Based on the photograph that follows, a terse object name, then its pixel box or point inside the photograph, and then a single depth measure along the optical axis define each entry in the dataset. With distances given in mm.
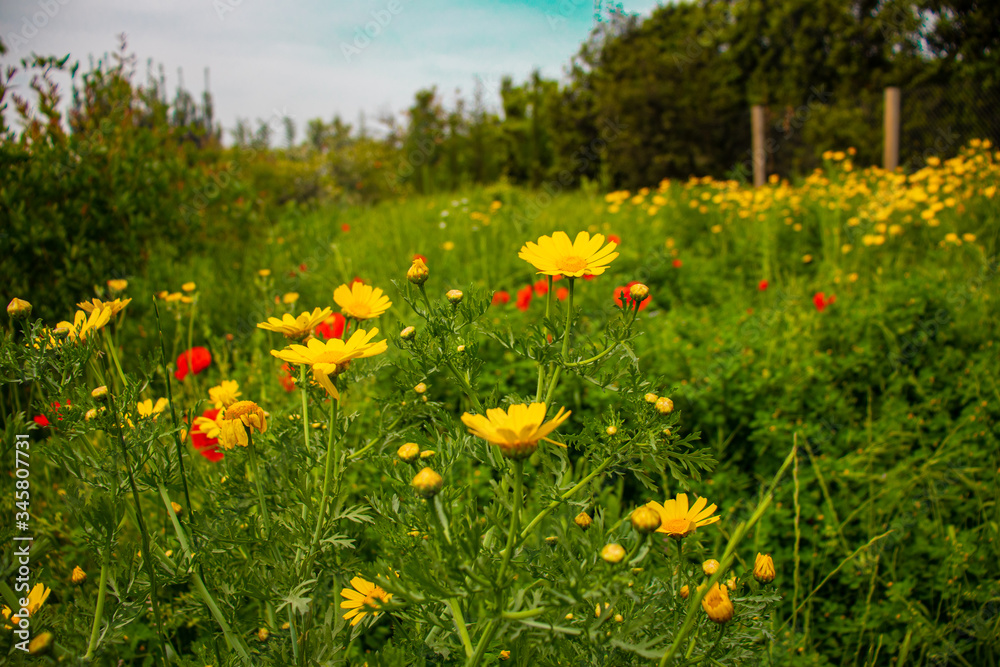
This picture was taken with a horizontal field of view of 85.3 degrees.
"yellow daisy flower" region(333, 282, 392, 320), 748
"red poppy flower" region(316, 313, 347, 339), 1218
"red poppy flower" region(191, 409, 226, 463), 1082
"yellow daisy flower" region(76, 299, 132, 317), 745
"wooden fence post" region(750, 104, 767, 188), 7027
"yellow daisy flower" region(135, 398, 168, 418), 859
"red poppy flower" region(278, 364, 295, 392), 785
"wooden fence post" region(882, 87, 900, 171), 5793
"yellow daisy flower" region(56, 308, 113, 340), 694
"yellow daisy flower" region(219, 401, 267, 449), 707
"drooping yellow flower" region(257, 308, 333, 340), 718
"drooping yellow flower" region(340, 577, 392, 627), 641
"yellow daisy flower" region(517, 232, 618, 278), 666
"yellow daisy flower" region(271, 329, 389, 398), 599
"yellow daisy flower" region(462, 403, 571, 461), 478
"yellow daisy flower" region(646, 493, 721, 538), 638
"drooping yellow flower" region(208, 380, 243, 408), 792
